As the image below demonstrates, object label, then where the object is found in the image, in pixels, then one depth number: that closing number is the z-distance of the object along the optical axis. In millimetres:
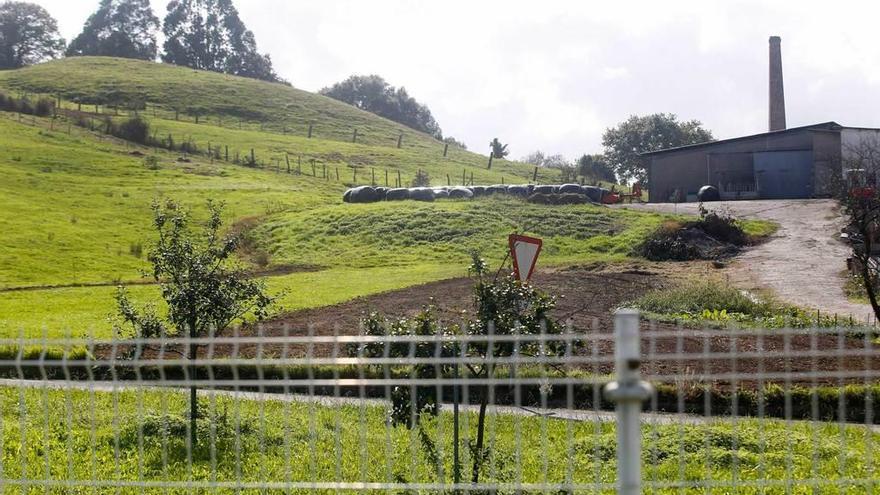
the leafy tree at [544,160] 130250
